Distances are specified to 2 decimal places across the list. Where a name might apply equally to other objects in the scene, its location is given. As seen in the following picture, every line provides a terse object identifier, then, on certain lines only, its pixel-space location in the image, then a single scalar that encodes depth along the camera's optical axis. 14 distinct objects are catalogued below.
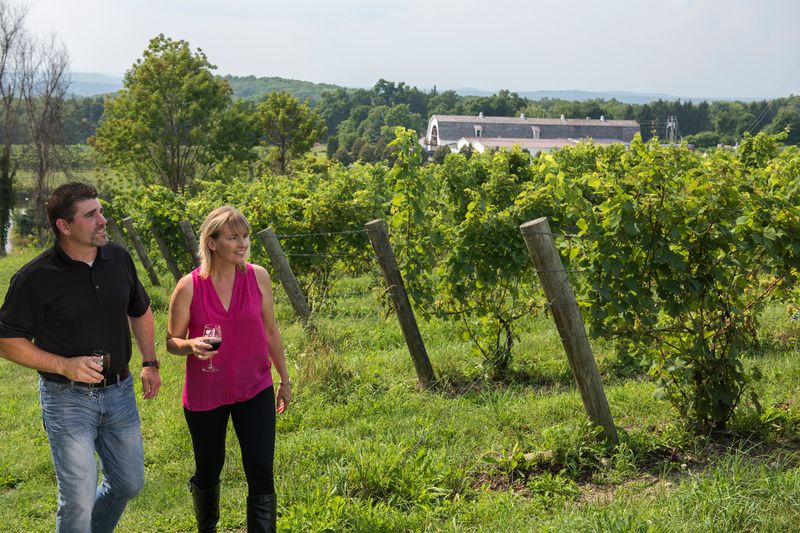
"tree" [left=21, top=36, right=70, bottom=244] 38.97
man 3.32
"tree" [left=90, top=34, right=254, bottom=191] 41.88
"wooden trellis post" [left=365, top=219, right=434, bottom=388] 6.23
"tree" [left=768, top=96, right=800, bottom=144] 78.18
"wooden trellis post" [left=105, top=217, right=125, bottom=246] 18.75
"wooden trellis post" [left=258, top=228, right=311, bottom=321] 7.52
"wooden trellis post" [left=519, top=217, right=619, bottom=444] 4.46
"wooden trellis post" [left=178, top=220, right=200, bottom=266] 11.15
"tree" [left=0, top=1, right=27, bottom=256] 38.74
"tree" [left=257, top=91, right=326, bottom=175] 50.00
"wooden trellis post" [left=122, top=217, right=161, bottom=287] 14.90
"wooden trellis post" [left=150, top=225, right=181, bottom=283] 12.82
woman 3.69
